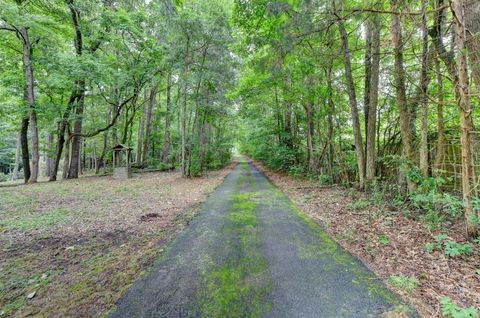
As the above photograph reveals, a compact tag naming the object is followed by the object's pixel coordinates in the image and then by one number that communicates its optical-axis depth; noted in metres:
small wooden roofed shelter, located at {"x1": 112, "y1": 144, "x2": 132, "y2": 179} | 13.27
